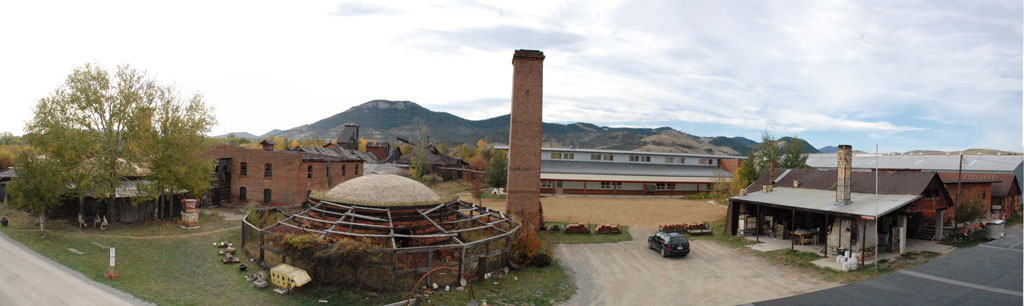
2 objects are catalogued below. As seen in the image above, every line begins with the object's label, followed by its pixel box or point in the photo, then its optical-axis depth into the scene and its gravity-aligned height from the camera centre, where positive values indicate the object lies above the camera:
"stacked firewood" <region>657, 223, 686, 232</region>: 28.02 -4.67
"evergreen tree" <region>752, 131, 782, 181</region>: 46.47 +0.66
